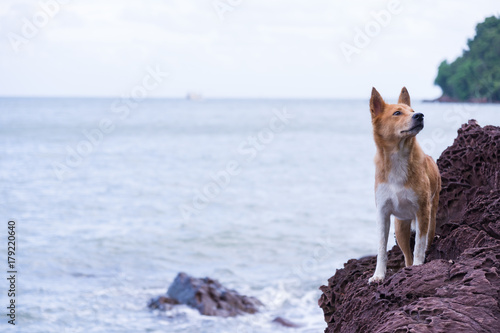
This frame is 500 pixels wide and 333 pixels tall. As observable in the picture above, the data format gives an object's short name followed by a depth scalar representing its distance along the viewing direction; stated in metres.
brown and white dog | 8.14
